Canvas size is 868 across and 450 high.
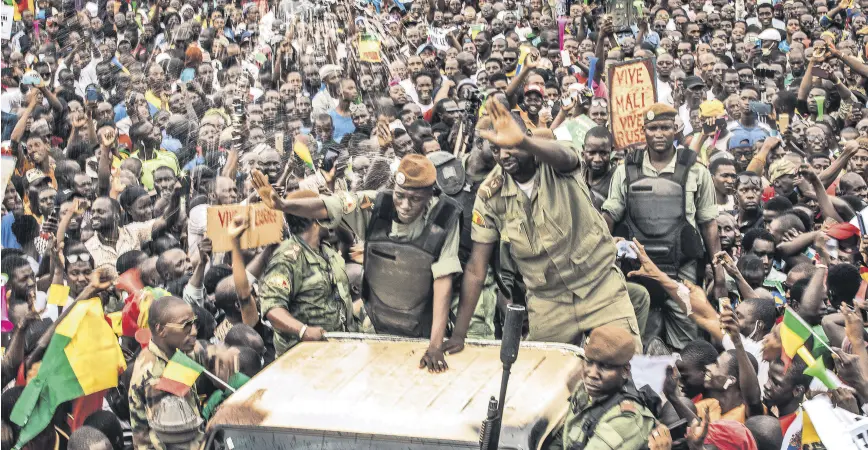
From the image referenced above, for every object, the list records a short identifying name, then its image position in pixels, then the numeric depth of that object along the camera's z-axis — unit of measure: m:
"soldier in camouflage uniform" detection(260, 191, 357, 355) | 6.41
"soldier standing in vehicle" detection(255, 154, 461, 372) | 5.92
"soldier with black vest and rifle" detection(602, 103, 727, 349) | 7.09
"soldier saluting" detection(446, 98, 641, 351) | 5.67
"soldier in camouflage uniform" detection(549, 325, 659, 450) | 4.54
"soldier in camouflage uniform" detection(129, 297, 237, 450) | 5.71
